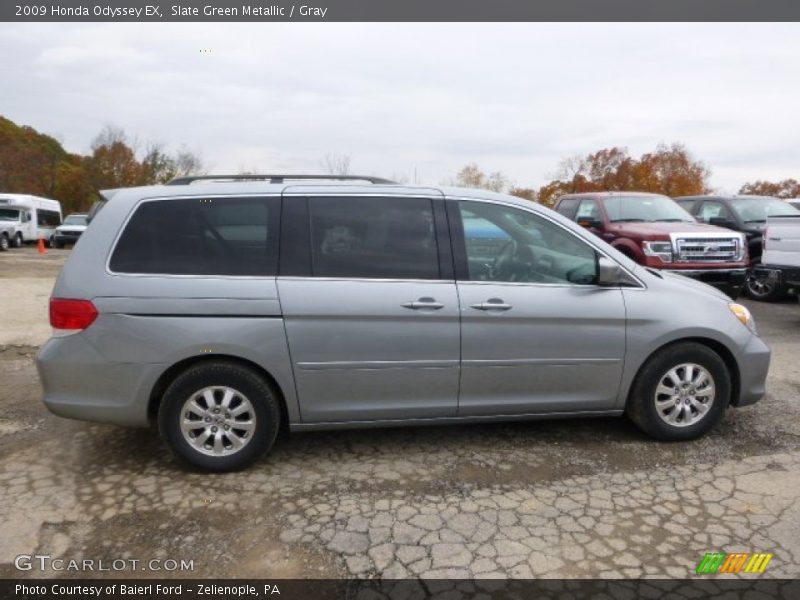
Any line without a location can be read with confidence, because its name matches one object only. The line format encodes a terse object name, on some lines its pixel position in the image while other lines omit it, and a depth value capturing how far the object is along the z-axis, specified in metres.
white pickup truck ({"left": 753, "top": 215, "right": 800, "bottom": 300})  7.67
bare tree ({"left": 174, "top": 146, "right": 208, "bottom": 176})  46.73
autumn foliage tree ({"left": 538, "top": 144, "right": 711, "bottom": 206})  43.25
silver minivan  3.34
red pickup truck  8.20
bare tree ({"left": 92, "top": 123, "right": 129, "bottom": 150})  47.25
